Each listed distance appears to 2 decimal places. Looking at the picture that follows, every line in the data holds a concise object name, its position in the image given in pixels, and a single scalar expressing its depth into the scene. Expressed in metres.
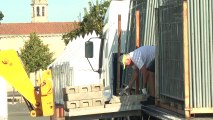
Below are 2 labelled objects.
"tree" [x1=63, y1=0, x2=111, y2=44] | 45.03
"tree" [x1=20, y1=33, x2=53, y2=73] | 87.31
